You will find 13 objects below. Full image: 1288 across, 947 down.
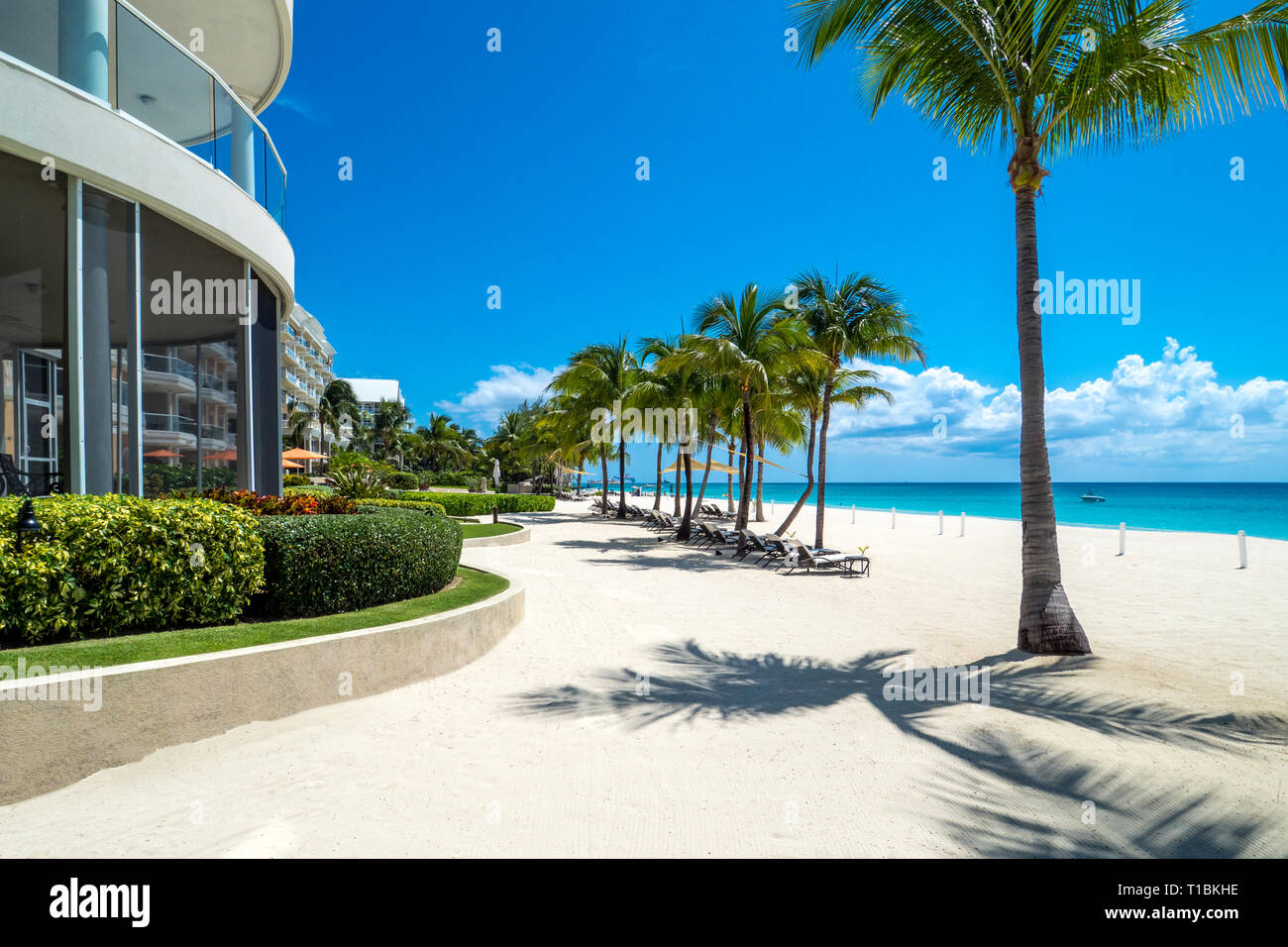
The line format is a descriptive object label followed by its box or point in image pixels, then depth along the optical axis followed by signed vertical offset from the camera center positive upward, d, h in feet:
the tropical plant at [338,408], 218.38 +26.91
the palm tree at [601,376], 98.32 +15.89
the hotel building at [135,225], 24.13 +12.38
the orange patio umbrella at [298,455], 111.65 +4.50
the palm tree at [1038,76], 21.76 +14.85
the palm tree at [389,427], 253.85 +21.78
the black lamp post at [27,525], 15.40 -1.04
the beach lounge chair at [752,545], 56.92 -6.41
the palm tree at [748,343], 61.11 +13.20
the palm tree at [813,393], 69.05 +9.40
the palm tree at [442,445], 256.52 +13.86
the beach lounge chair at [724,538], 64.18 -6.60
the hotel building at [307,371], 205.67 +40.61
